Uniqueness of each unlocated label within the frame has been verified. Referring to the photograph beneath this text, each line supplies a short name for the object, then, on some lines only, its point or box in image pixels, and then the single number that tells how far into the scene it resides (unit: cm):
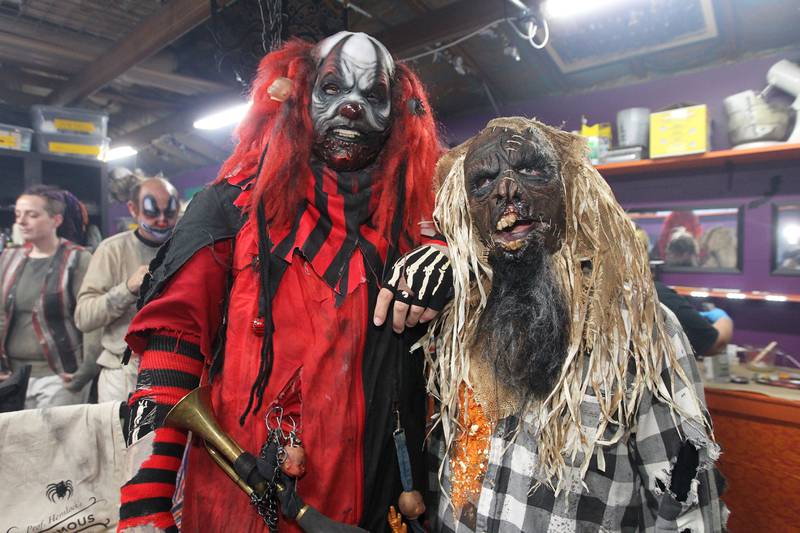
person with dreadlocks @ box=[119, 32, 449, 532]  102
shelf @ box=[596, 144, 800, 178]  269
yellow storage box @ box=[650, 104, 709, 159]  285
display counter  194
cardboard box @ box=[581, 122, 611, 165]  328
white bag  133
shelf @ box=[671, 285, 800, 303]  284
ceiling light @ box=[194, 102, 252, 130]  499
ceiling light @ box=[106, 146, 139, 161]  700
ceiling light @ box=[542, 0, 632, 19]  287
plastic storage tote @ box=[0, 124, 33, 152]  363
